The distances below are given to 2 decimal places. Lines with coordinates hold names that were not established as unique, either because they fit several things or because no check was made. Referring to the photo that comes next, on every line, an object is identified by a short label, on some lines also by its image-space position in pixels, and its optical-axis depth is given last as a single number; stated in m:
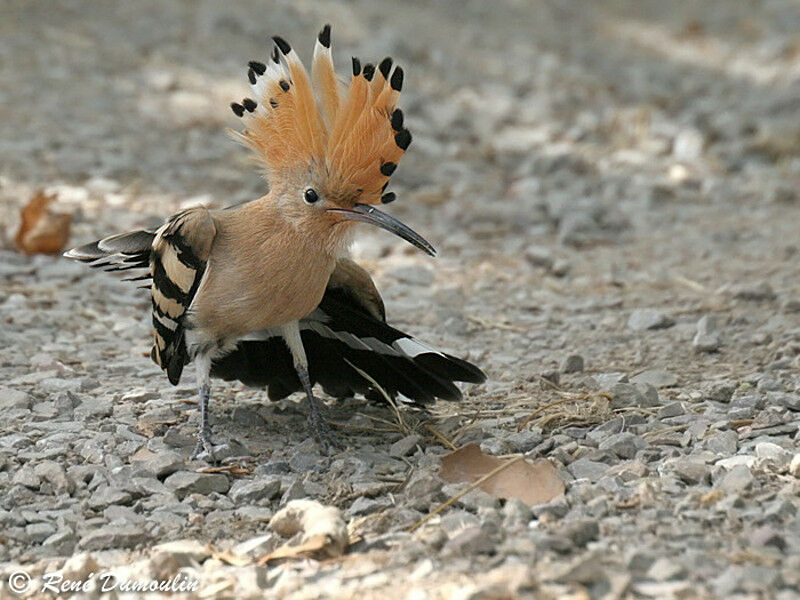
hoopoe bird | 7.30
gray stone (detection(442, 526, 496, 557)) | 5.68
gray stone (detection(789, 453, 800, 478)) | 6.41
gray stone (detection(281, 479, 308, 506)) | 6.82
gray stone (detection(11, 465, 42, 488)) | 6.95
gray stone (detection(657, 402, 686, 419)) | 7.69
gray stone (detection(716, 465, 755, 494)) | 6.20
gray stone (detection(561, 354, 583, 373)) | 9.08
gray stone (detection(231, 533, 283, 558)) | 6.10
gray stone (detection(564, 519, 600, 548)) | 5.64
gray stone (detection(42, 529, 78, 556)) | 6.27
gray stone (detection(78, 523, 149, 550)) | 6.28
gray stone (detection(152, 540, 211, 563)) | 5.90
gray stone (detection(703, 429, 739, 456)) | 6.95
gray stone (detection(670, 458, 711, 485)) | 6.50
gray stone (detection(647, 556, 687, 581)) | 5.23
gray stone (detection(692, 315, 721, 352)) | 9.41
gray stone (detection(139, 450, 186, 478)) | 7.15
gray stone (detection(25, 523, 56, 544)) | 6.38
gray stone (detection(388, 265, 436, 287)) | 11.87
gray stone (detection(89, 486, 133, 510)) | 6.74
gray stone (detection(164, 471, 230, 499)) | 6.97
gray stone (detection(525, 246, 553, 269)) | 12.44
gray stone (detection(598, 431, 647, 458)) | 7.08
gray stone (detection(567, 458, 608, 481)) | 6.76
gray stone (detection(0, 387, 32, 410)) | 8.15
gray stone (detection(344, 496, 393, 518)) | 6.54
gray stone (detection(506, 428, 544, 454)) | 7.32
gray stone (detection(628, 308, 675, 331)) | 10.23
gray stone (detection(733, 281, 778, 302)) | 10.62
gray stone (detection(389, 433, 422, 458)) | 7.55
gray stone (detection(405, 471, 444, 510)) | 6.50
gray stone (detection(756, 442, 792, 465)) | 6.64
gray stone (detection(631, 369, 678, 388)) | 8.66
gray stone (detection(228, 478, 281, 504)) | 6.89
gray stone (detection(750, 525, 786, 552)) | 5.50
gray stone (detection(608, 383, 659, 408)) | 7.91
